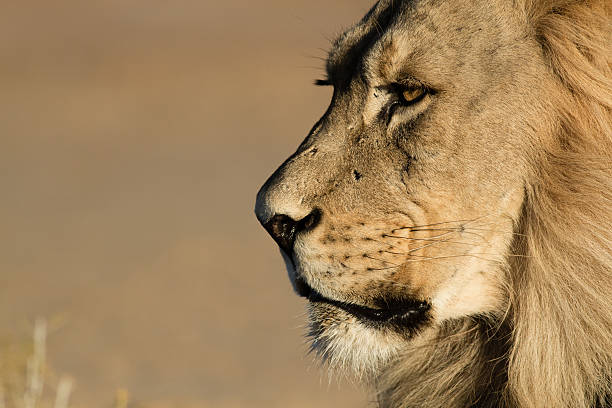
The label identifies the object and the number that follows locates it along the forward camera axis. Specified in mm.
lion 6316
